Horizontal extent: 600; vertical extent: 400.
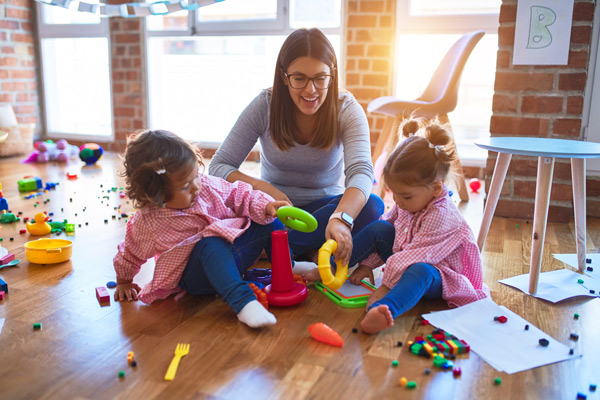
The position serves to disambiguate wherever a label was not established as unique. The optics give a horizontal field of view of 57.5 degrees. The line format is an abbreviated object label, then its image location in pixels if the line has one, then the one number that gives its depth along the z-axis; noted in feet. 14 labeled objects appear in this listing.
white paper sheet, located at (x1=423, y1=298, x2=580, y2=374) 4.00
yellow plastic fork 3.75
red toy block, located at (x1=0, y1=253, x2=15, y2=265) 5.94
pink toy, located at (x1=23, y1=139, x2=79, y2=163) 12.85
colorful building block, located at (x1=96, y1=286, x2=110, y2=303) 5.02
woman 5.43
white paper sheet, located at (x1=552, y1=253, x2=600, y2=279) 5.90
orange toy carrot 4.22
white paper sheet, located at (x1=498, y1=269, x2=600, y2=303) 5.24
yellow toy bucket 5.95
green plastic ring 4.69
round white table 5.11
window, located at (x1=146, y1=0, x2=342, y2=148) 12.48
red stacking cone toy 4.86
